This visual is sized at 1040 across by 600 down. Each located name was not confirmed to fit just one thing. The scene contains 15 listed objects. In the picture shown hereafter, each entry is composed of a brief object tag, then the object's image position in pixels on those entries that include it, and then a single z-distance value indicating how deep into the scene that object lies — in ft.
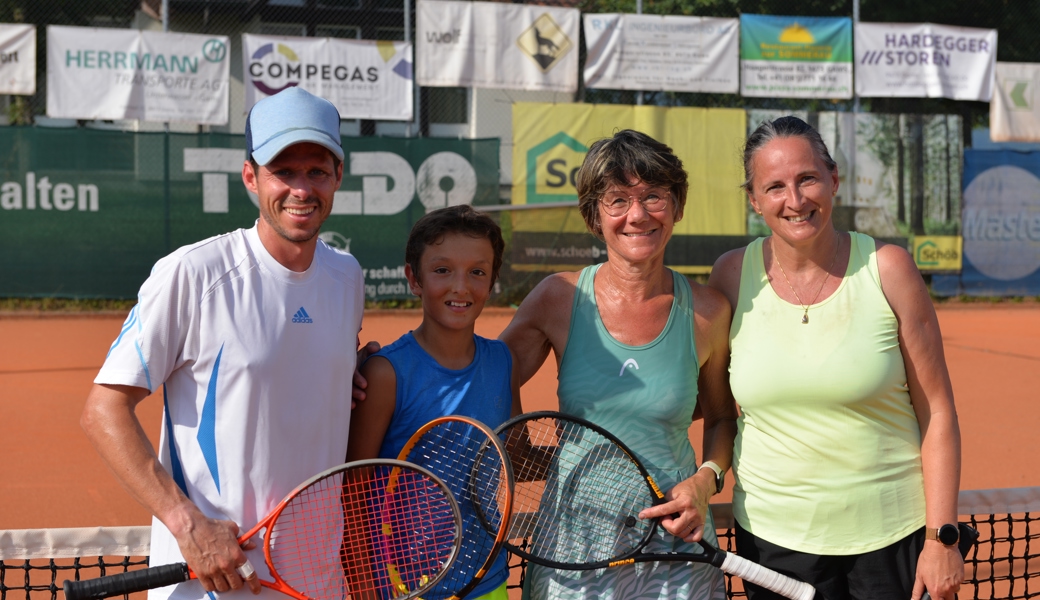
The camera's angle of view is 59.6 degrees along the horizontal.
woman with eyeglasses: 6.87
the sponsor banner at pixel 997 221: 45.34
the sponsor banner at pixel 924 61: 42.88
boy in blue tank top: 6.76
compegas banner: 38.88
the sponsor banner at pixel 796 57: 42.29
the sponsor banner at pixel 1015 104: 44.88
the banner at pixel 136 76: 36.35
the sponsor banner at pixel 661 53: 40.60
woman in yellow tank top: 6.68
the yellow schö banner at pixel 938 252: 44.96
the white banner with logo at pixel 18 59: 36.50
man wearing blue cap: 5.78
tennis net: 7.93
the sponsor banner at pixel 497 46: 38.88
